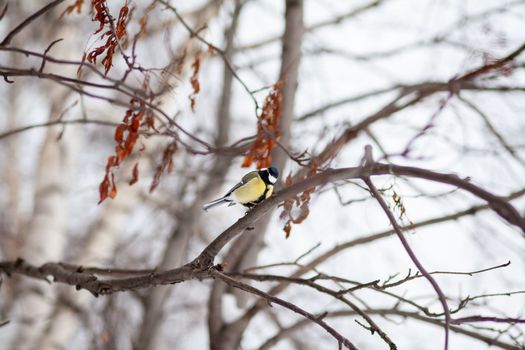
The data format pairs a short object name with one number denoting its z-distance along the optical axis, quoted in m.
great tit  6.95
